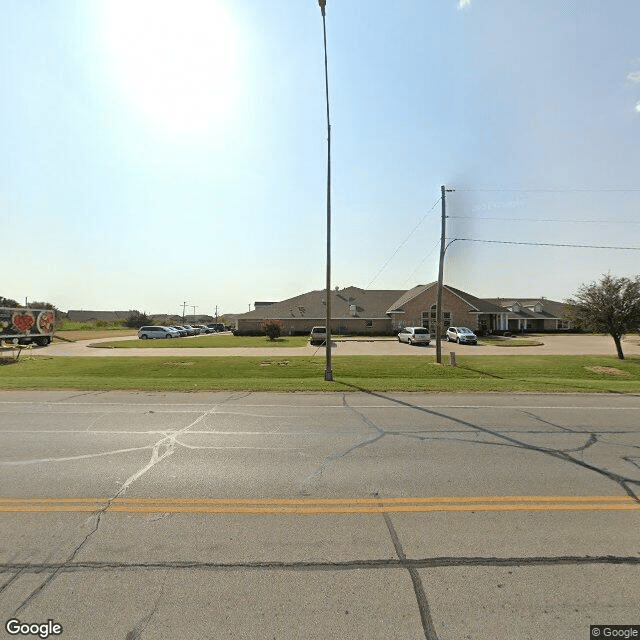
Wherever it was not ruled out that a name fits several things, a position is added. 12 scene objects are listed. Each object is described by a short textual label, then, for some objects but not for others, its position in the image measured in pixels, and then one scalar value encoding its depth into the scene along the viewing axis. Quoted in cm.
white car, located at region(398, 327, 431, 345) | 3319
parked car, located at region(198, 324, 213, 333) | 6512
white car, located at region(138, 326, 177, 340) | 4534
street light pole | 1386
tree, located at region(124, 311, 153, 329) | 8975
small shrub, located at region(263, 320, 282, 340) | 3975
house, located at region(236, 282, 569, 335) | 4431
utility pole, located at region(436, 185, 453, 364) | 1994
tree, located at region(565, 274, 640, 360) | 2223
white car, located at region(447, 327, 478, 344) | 3378
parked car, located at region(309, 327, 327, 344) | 3512
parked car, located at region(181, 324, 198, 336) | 5619
